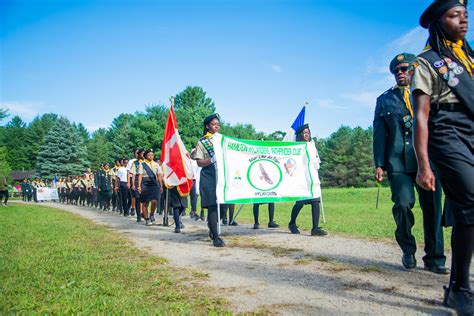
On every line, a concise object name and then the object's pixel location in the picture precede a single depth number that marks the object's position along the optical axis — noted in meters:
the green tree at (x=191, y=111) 63.94
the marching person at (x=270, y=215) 9.64
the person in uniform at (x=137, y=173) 12.60
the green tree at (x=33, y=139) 106.94
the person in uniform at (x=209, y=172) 7.05
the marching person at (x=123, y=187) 16.33
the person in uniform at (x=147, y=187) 11.84
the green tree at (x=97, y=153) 104.12
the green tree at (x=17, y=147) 106.31
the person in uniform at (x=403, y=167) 4.47
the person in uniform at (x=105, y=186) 20.74
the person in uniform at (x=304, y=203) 7.95
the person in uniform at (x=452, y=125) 2.98
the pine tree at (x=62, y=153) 74.96
